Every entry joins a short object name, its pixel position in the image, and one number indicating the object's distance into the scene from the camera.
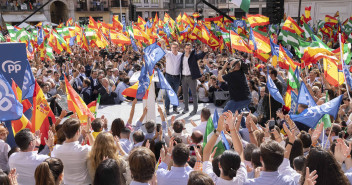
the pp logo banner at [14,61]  5.46
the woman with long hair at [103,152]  3.78
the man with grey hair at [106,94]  9.77
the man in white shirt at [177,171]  3.37
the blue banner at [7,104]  4.56
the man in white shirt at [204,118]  5.63
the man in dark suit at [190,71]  8.22
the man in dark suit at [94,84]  9.86
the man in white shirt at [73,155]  3.81
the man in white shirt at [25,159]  3.73
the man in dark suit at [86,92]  9.59
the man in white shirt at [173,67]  8.41
